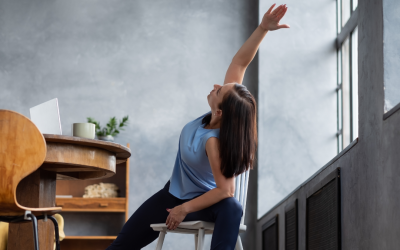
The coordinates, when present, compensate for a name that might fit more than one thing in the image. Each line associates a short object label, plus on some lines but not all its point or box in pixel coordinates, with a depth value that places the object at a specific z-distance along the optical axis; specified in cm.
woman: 553
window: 863
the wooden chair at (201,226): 561
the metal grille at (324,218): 626
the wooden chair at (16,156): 567
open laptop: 645
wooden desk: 599
